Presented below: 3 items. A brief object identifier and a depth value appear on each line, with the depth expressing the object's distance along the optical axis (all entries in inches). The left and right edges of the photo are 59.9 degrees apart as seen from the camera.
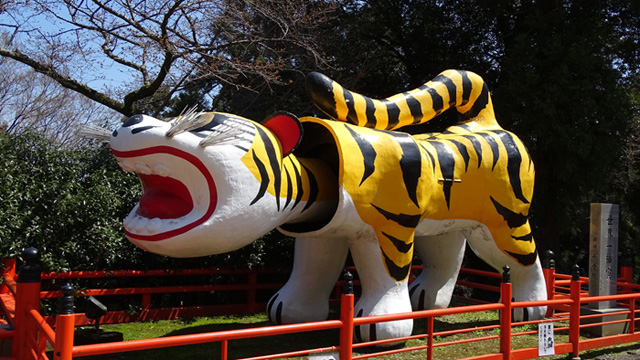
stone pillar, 273.0
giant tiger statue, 174.6
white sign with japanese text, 208.8
